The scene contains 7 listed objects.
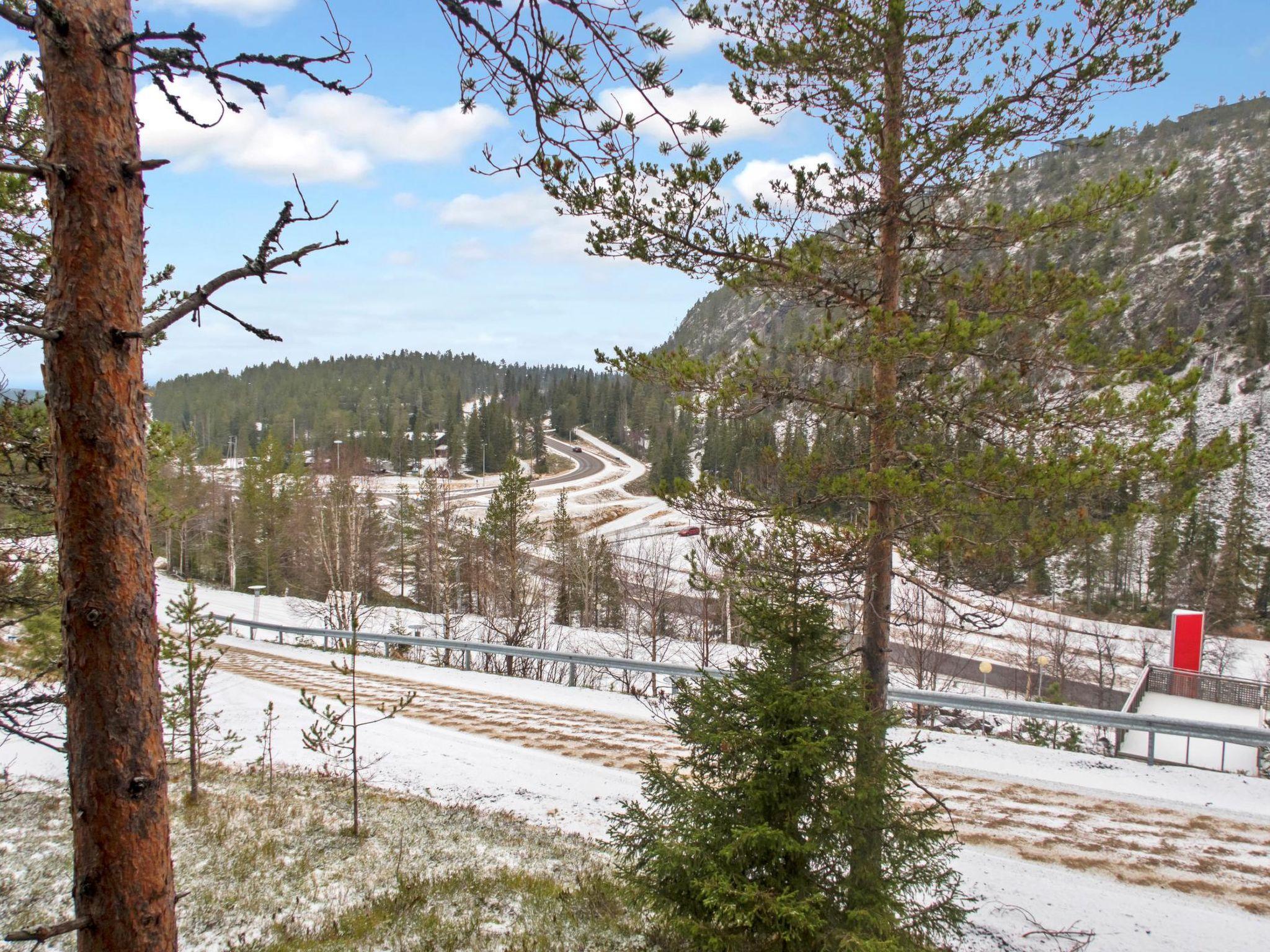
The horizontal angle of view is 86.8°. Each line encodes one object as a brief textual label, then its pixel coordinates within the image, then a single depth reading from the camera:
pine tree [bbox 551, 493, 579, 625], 32.31
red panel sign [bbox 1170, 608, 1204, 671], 20.58
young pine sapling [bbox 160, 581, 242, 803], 7.50
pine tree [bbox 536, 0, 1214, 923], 5.29
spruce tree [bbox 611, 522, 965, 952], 3.88
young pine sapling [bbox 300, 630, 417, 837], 6.68
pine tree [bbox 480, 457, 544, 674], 24.53
